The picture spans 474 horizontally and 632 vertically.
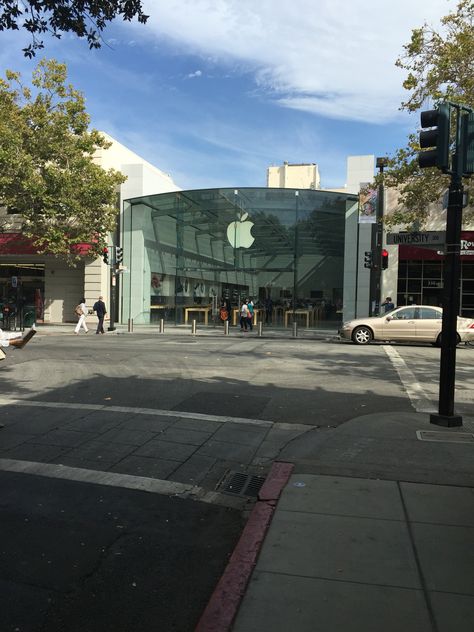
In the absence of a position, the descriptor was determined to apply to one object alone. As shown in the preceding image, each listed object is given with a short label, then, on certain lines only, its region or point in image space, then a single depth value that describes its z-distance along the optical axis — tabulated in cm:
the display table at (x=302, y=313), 2786
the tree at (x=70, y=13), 538
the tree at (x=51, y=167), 2248
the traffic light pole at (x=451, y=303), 678
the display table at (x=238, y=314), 2878
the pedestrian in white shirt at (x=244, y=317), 2541
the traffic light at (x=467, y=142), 674
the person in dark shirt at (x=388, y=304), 2362
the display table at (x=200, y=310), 3000
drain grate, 491
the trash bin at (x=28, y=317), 2275
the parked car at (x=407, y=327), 1764
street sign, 747
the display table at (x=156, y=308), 3019
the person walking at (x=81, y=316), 2370
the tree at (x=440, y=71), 1384
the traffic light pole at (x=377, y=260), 2092
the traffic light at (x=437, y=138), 664
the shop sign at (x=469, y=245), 2376
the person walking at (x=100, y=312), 2402
